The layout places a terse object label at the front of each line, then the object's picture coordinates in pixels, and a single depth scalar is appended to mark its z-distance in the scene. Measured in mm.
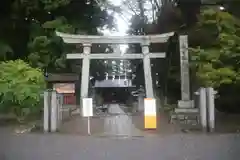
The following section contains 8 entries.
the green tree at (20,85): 10517
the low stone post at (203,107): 8791
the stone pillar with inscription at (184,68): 13623
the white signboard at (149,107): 8747
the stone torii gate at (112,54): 14965
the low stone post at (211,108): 8697
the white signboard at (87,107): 8291
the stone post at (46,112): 8956
